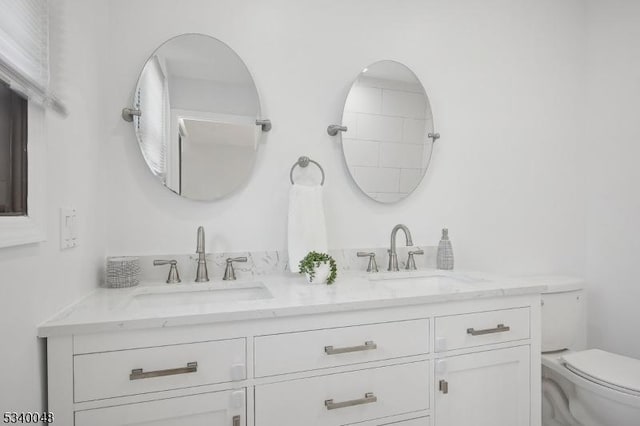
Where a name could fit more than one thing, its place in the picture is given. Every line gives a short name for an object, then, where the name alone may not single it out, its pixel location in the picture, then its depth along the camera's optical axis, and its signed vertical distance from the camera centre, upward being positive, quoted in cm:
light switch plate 105 -6
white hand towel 156 -7
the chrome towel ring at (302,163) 164 +22
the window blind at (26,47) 74 +37
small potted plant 142 -24
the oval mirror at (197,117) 146 +40
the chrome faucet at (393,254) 173 -23
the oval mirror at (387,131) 175 +41
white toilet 141 -73
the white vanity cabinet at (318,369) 94 -51
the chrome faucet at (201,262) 146 -22
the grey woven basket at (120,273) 133 -24
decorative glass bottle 181 -23
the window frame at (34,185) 82 +6
